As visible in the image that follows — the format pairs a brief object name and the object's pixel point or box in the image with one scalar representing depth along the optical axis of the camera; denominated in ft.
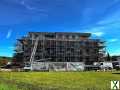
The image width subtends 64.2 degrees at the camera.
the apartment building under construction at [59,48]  106.85
